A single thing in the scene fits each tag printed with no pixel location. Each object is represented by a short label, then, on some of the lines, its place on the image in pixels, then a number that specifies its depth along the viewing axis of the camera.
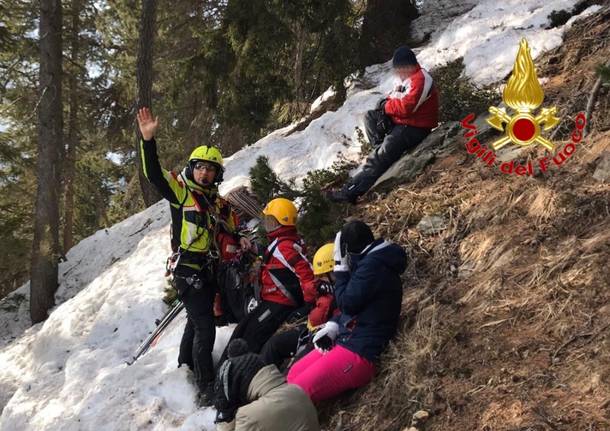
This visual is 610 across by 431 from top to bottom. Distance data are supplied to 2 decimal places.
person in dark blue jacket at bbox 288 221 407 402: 4.88
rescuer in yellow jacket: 6.18
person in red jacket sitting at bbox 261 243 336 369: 5.75
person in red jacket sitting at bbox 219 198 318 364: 6.22
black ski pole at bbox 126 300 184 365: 8.09
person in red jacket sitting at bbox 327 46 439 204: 7.42
